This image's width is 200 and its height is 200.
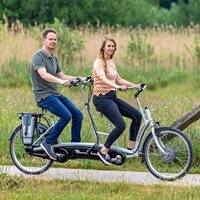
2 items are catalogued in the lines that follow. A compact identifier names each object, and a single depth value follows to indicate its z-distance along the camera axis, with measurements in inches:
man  653.9
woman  646.5
